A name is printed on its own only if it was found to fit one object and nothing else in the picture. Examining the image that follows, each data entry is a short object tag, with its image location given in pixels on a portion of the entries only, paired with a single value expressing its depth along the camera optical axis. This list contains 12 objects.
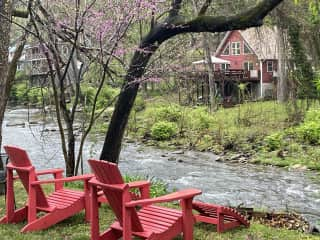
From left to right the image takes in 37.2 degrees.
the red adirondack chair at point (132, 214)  3.72
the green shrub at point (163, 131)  19.08
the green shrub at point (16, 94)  36.46
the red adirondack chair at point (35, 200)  4.69
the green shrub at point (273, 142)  15.69
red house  34.94
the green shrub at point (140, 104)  25.52
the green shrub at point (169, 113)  20.48
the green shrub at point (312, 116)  17.28
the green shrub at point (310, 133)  16.02
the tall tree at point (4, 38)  5.77
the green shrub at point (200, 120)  19.05
